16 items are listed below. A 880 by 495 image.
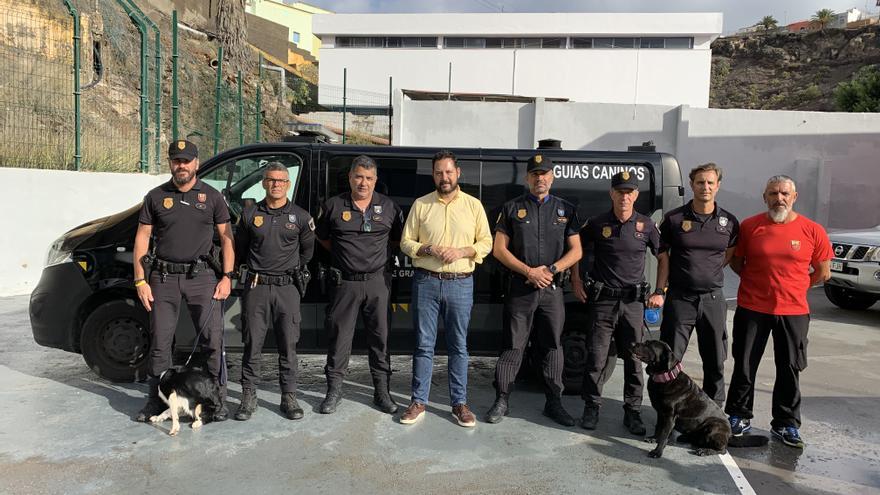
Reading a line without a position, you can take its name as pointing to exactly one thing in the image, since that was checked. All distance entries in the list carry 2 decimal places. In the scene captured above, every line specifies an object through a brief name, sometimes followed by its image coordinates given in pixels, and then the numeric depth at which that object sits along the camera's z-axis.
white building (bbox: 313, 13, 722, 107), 39.62
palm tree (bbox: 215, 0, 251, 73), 21.22
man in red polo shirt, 3.93
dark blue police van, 4.66
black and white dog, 4.02
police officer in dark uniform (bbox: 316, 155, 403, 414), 4.22
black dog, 3.77
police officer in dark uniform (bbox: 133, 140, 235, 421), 4.03
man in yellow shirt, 4.11
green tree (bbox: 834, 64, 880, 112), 30.06
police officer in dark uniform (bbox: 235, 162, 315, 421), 4.13
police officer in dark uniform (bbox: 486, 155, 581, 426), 4.22
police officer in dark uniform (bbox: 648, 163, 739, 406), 4.05
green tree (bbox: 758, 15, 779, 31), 60.16
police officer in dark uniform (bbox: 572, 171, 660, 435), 4.14
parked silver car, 7.93
